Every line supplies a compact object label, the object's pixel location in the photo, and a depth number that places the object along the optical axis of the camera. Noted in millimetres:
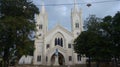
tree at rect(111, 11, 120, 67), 14087
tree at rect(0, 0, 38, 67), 11270
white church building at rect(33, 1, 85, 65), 27366
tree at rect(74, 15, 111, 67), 14818
